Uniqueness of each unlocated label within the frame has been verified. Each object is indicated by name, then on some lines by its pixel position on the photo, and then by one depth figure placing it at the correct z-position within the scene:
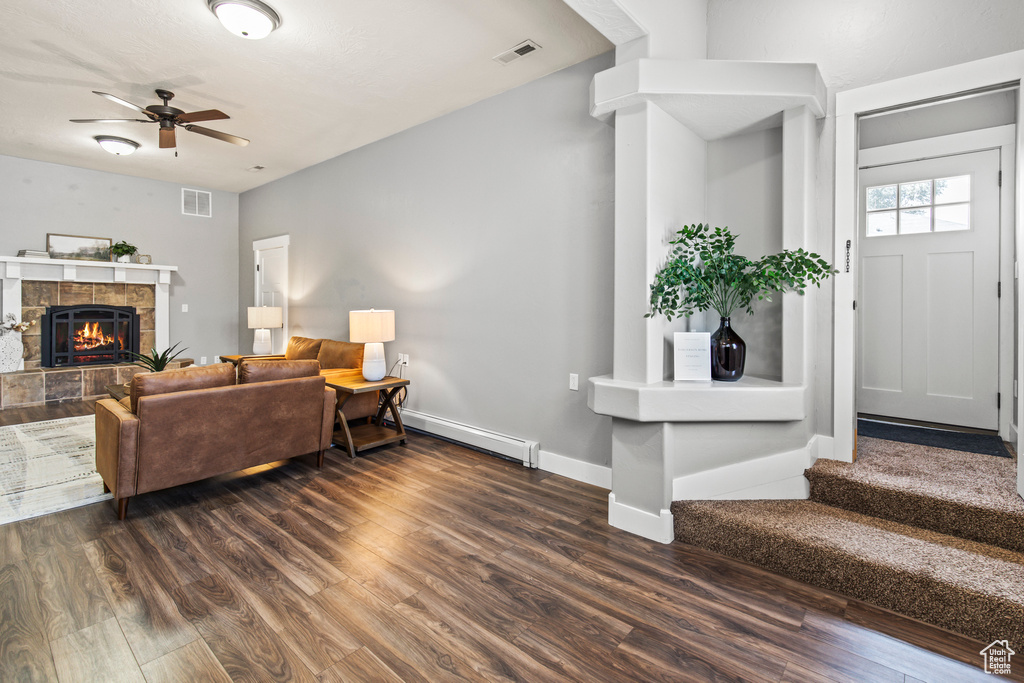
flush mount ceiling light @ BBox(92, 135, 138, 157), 4.57
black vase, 2.55
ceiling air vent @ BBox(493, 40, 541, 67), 3.04
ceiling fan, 3.56
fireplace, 5.75
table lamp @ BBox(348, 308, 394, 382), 3.97
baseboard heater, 3.49
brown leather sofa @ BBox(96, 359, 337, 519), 2.58
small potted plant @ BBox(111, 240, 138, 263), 6.00
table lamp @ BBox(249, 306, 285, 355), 6.05
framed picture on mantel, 5.77
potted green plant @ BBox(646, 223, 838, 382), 2.38
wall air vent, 6.72
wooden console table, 3.72
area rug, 2.75
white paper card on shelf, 2.53
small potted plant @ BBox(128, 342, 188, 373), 4.23
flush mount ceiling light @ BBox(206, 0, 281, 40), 2.59
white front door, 3.29
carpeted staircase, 1.69
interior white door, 6.25
